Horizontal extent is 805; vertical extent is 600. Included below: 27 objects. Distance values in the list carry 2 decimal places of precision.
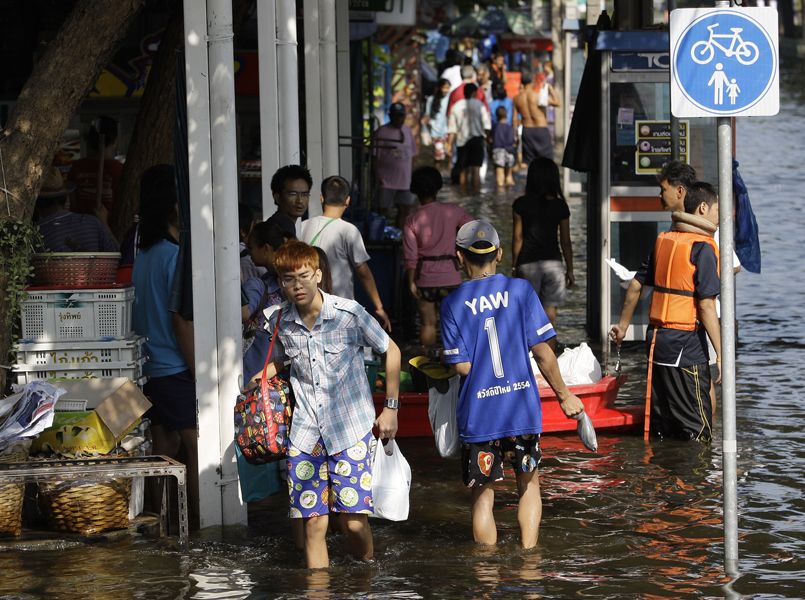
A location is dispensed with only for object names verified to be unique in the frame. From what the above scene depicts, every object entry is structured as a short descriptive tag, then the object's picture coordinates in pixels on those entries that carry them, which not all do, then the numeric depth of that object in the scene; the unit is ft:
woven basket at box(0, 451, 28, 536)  50.65
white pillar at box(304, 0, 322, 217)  83.97
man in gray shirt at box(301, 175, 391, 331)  70.90
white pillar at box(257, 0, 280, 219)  62.08
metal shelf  49.67
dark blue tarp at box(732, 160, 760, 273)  78.33
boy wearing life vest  63.82
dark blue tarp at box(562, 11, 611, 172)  91.91
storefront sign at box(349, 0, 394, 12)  134.72
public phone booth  89.56
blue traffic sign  44.21
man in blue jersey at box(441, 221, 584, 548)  47.83
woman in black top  86.74
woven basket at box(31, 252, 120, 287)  54.24
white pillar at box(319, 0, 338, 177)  89.25
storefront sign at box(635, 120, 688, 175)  89.92
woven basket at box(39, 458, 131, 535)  51.90
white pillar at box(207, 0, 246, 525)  52.75
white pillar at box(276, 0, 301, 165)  66.74
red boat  67.62
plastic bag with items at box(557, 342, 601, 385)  69.10
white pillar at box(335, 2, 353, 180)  122.93
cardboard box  52.13
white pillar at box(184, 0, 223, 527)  52.44
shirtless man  172.76
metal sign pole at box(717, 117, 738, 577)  44.42
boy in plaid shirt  45.75
